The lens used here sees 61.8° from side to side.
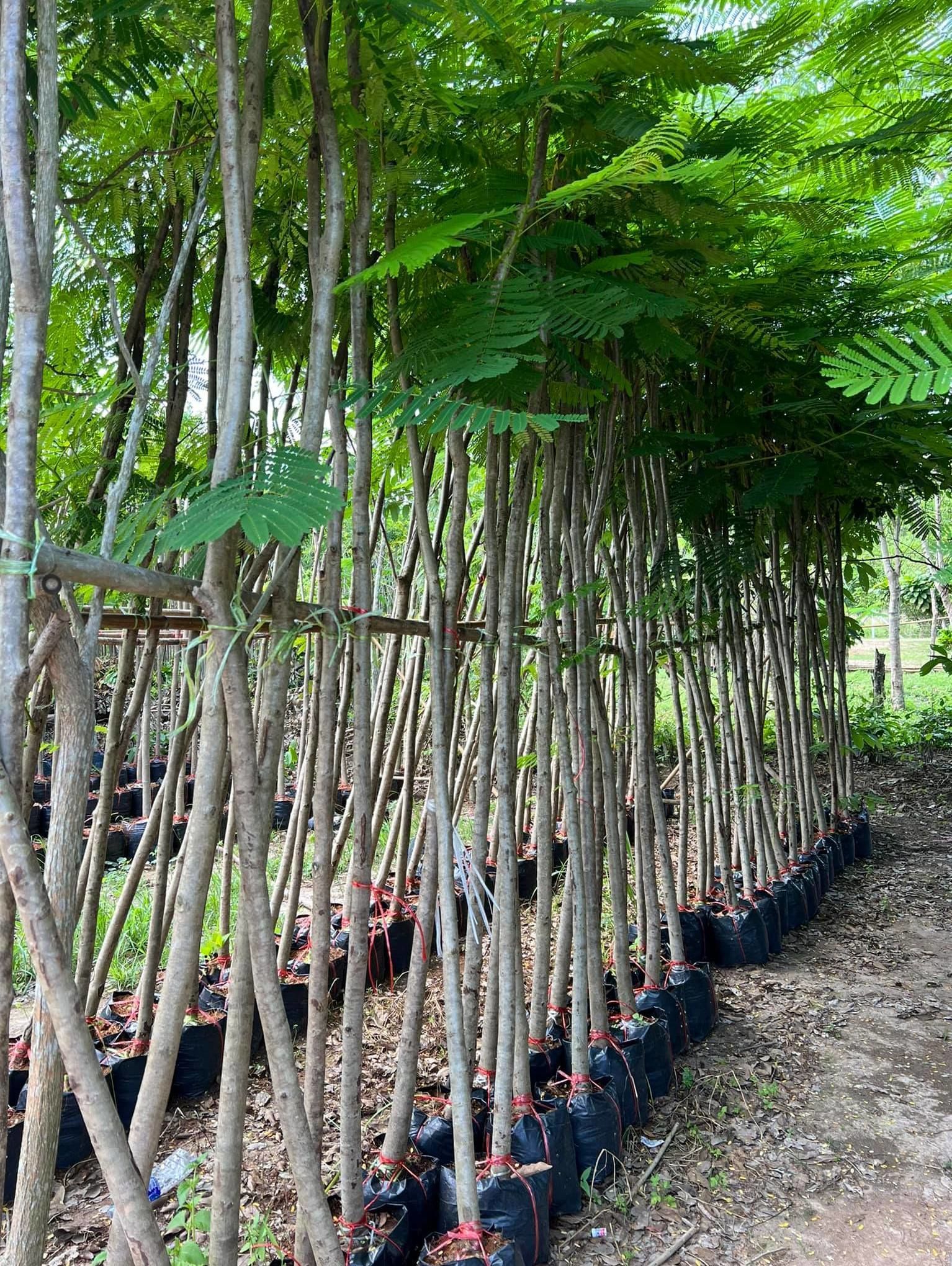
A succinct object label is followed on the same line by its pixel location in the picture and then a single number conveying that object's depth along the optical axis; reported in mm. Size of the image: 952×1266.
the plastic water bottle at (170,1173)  2039
